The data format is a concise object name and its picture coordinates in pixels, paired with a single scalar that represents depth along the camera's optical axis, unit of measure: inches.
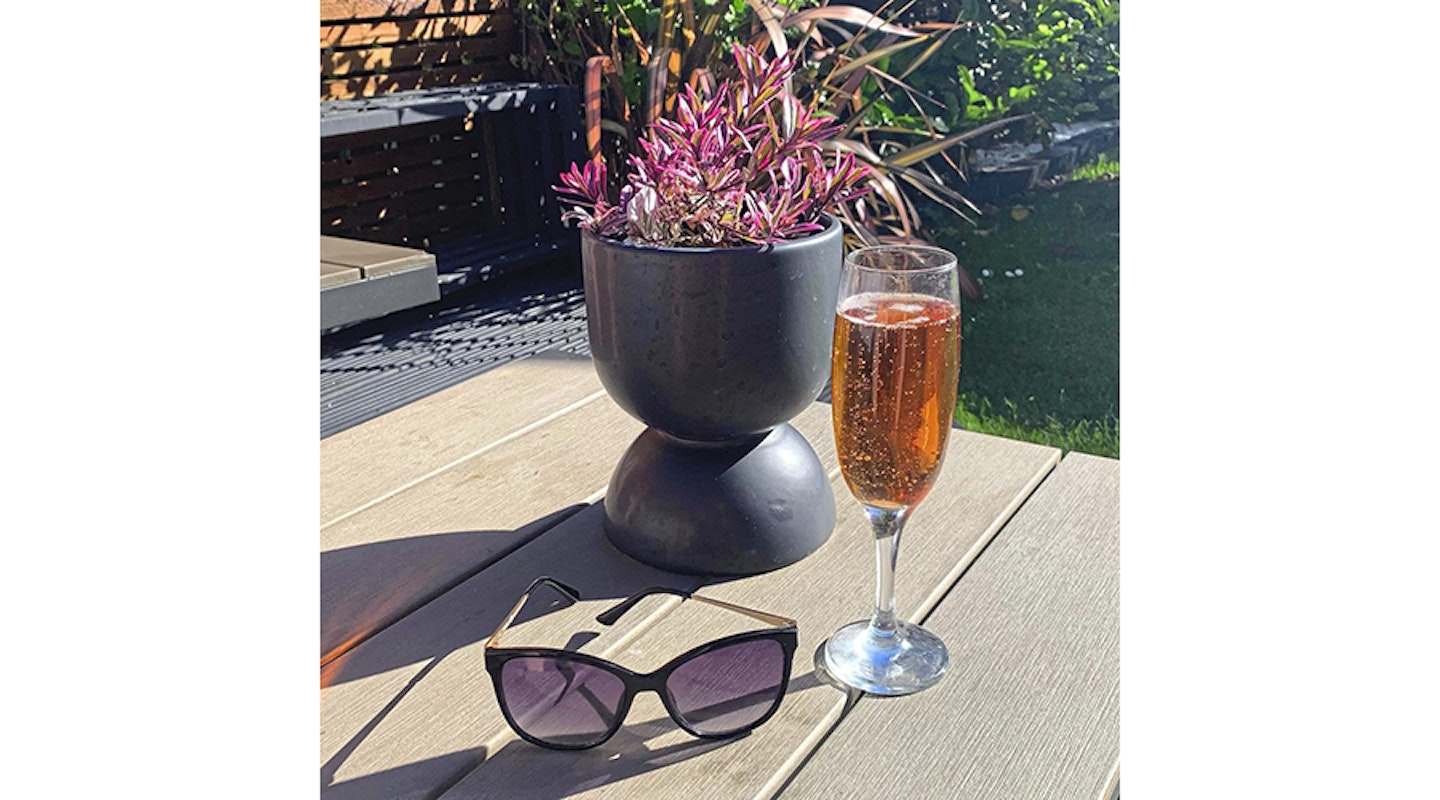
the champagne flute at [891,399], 34.8
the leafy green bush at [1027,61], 183.9
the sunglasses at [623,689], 33.1
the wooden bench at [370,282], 96.3
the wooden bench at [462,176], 147.6
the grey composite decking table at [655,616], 31.8
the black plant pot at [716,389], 38.9
